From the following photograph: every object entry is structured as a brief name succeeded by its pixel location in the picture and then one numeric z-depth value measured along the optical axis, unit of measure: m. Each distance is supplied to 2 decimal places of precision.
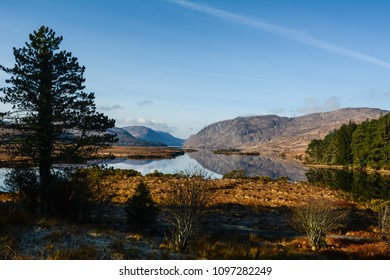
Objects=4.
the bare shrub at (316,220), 18.23
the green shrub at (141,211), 20.61
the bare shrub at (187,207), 14.01
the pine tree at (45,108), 20.92
